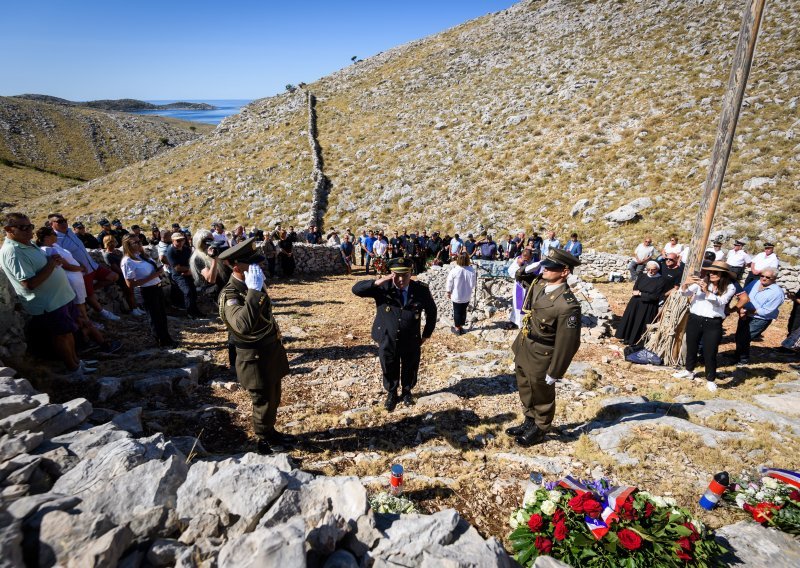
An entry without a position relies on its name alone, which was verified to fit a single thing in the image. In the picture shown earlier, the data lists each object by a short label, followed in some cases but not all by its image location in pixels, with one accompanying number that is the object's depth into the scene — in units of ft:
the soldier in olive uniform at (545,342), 14.47
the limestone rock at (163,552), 7.29
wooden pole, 20.76
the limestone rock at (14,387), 12.57
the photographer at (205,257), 25.27
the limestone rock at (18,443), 9.43
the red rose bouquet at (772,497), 10.94
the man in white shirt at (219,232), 35.94
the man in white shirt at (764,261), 34.23
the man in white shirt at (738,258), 39.01
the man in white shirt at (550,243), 44.55
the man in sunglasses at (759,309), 25.30
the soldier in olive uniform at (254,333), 13.82
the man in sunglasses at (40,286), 16.01
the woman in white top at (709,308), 20.33
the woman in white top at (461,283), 29.07
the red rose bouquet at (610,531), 9.34
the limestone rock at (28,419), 10.55
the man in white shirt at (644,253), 38.32
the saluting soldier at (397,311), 17.71
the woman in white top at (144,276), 22.15
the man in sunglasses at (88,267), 23.70
